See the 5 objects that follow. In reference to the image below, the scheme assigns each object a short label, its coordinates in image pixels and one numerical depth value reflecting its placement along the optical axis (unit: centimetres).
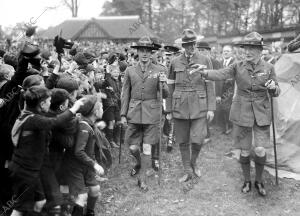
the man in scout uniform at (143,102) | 625
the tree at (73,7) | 5341
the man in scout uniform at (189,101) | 646
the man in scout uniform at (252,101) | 586
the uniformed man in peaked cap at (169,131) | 832
